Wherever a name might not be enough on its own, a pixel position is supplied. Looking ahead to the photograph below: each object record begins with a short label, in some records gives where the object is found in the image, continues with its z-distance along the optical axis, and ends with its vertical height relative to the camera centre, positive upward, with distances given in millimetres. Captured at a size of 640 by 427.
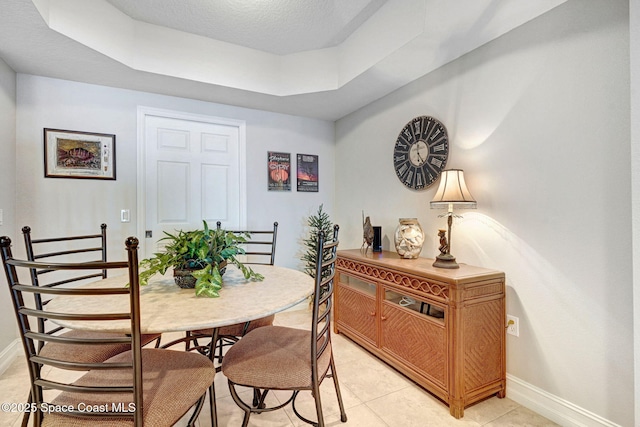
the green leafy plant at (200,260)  1359 -254
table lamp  1968 +72
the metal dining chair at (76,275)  1410 -584
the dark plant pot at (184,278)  1446 -342
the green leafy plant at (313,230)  3477 -268
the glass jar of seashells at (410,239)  2318 -238
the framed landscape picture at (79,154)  2561 +472
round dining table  1021 -397
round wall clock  2369 +491
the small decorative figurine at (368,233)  2789 -227
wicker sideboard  1702 -745
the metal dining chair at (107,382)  866 -641
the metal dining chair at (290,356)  1234 -678
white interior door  2945 +358
